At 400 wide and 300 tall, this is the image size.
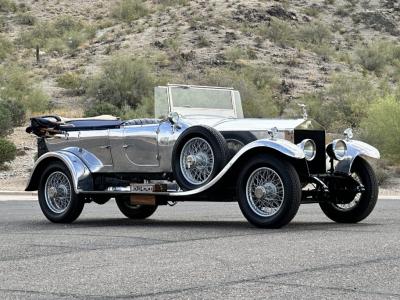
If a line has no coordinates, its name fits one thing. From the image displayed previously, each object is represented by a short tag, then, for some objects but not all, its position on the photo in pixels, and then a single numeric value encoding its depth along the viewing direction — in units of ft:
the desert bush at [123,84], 151.12
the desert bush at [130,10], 221.46
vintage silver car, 38.34
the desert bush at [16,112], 132.09
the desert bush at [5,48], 197.47
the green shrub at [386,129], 110.93
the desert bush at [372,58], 189.06
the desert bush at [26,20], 228.63
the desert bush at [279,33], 195.00
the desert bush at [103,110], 132.65
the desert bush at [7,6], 237.45
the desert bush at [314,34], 200.95
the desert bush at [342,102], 139.79
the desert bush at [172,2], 218.38
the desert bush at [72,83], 165.17
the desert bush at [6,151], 104.83
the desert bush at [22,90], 145.76
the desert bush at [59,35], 203.92
